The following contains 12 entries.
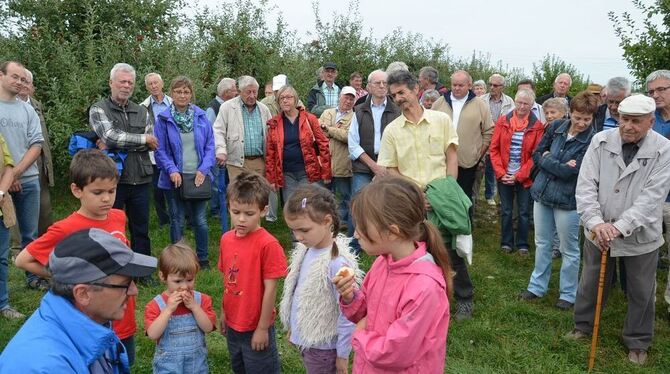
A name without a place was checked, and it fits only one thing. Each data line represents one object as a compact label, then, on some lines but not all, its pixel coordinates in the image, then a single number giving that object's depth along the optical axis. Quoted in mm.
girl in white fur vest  3080
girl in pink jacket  2297
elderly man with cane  4328
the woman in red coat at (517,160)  7211
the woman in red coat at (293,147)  6988
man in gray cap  1796
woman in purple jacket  6246
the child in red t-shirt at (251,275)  3365
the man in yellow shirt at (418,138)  4836
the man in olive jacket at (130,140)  5613
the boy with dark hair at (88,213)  3270
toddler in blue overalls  3279
